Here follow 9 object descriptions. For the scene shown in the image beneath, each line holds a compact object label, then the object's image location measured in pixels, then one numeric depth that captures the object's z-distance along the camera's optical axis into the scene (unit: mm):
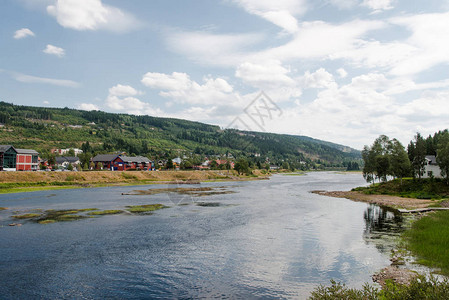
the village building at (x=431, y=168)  73812
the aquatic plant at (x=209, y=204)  55500
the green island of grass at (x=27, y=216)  39094
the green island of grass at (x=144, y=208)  47156
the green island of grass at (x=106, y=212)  43109
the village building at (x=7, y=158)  95438
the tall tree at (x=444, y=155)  61375
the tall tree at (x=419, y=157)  72062
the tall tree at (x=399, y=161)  70938
